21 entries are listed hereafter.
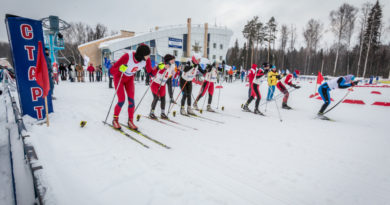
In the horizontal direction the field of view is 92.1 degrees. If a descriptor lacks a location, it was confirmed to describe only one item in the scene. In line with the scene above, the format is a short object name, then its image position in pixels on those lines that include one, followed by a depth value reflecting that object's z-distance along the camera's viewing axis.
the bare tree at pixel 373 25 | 25.03
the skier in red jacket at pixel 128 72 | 3.89
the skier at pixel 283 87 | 8.26
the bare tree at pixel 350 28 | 26.59
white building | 27.47
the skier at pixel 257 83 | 6.81
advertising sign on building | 30.25
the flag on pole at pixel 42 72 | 3.58
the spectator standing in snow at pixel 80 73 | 16.34
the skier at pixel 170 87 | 7.69
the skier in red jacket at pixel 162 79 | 5.15
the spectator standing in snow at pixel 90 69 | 16.34
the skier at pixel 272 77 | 8.27
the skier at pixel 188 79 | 5.94
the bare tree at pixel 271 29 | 38.25
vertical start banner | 3.80
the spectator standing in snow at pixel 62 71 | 17.16
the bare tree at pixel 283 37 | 43.38
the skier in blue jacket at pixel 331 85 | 6.10
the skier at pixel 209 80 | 6.55
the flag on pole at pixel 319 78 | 11.87
